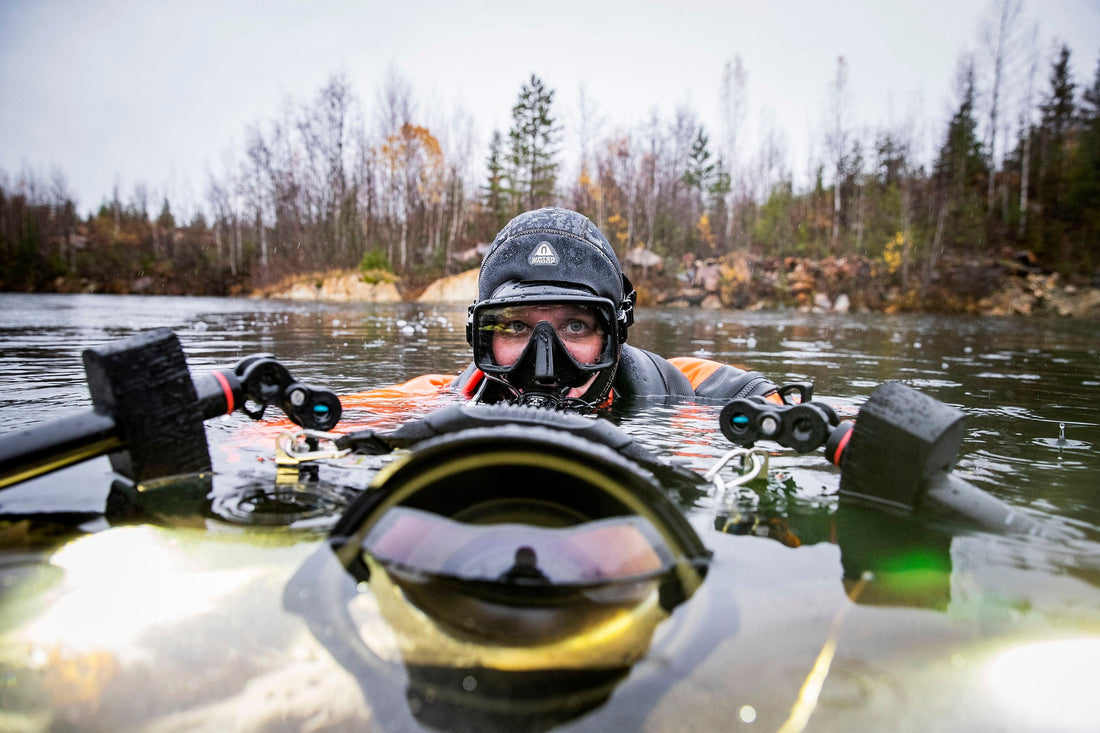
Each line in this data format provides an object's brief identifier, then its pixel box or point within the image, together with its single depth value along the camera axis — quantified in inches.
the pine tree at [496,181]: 1771.7
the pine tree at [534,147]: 1646.2
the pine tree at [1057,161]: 1255.0
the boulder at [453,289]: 1306.6
